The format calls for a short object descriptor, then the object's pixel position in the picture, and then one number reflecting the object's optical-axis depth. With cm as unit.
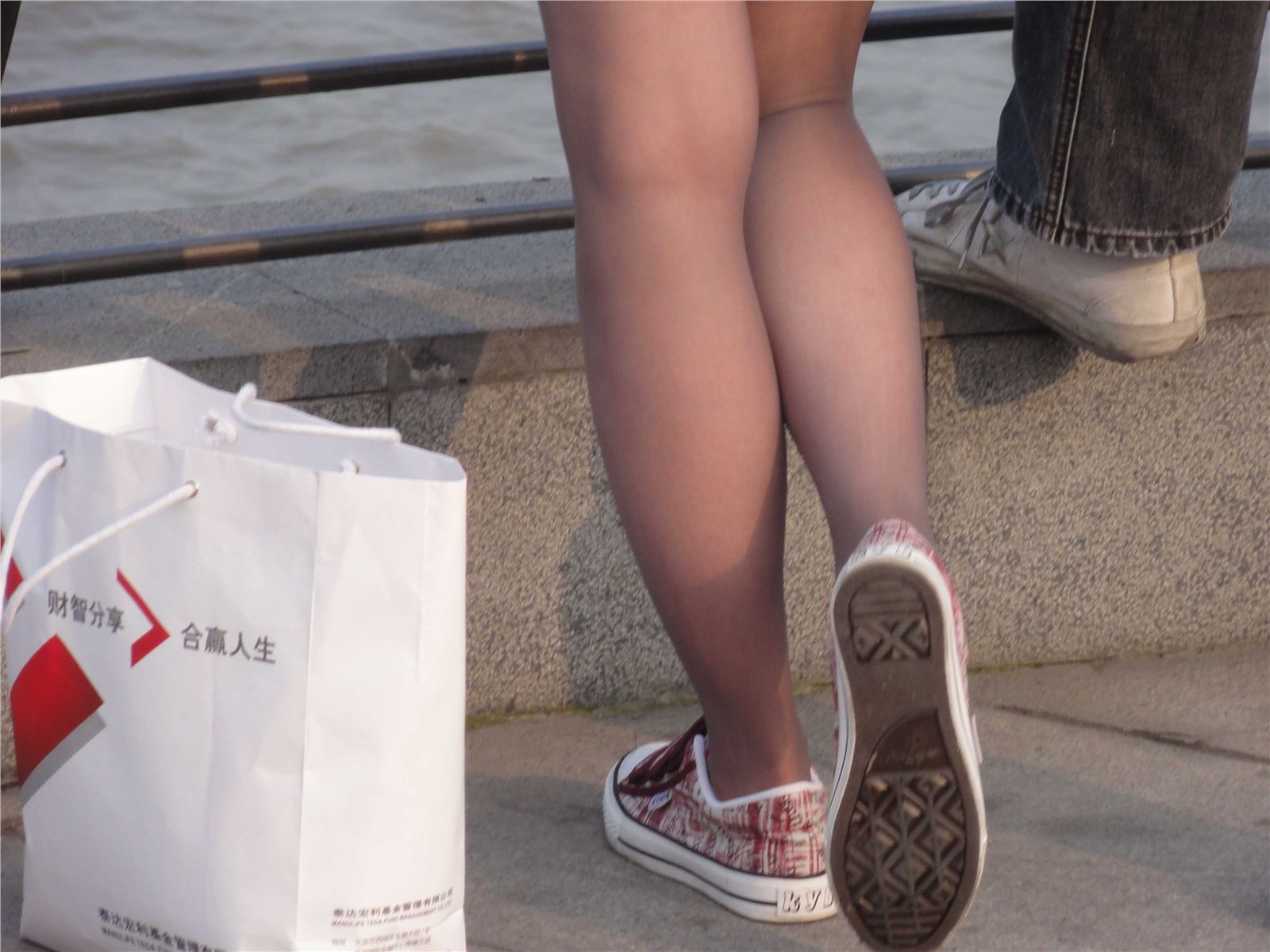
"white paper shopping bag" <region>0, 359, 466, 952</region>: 578
